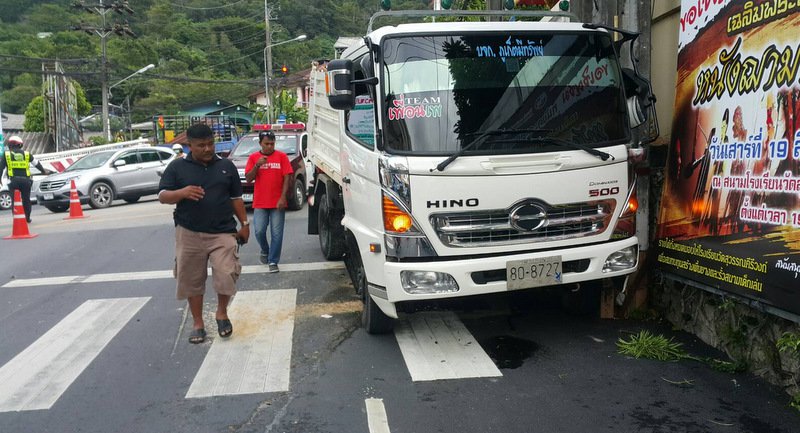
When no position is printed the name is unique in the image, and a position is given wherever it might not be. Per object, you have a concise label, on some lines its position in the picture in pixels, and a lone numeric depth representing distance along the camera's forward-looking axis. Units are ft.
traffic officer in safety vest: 45.44
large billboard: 13.47
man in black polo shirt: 17.88
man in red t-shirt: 26.84
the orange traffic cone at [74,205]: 51.08
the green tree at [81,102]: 199.52
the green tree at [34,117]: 173.99
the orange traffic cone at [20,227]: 41.01
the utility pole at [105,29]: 114.73
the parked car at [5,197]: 66.28
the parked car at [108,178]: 58.80
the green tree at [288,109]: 138.62
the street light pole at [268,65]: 146.73
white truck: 15.85
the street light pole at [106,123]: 121.05
